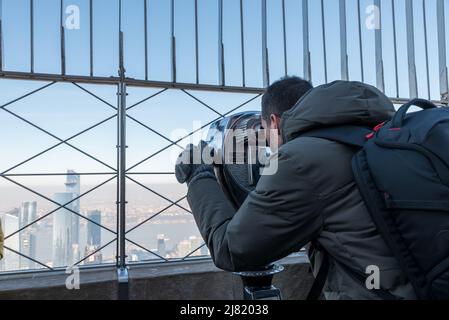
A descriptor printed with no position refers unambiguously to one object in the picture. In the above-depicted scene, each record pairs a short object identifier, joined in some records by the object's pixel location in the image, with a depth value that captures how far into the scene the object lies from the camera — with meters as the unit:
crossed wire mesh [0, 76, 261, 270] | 2.16
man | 0.68
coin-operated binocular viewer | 1.02
